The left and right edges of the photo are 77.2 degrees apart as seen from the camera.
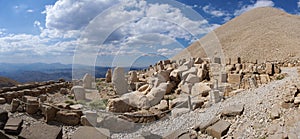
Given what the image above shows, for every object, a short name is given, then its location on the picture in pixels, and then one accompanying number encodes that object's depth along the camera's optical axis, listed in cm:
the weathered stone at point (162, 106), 675
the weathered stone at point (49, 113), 629
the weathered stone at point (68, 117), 620
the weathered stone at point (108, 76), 1243
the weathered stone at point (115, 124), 579
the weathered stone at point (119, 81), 951
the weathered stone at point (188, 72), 936
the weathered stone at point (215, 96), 653
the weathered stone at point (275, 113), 458
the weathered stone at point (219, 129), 473
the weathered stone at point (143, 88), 925
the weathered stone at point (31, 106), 671
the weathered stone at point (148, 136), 500
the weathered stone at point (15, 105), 688
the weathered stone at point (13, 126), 447
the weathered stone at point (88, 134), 419
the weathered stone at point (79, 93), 897
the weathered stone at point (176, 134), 491
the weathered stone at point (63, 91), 1046
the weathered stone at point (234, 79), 823
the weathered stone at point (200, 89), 734
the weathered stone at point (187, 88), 839
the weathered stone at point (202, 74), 951
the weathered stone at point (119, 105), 660
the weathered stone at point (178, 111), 625
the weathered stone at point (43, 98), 817
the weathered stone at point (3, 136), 424
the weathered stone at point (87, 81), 1103
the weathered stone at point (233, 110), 526
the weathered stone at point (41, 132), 407
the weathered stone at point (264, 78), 763
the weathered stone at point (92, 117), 579
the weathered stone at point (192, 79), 888
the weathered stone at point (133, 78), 1089
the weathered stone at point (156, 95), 742
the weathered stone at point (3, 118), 469
